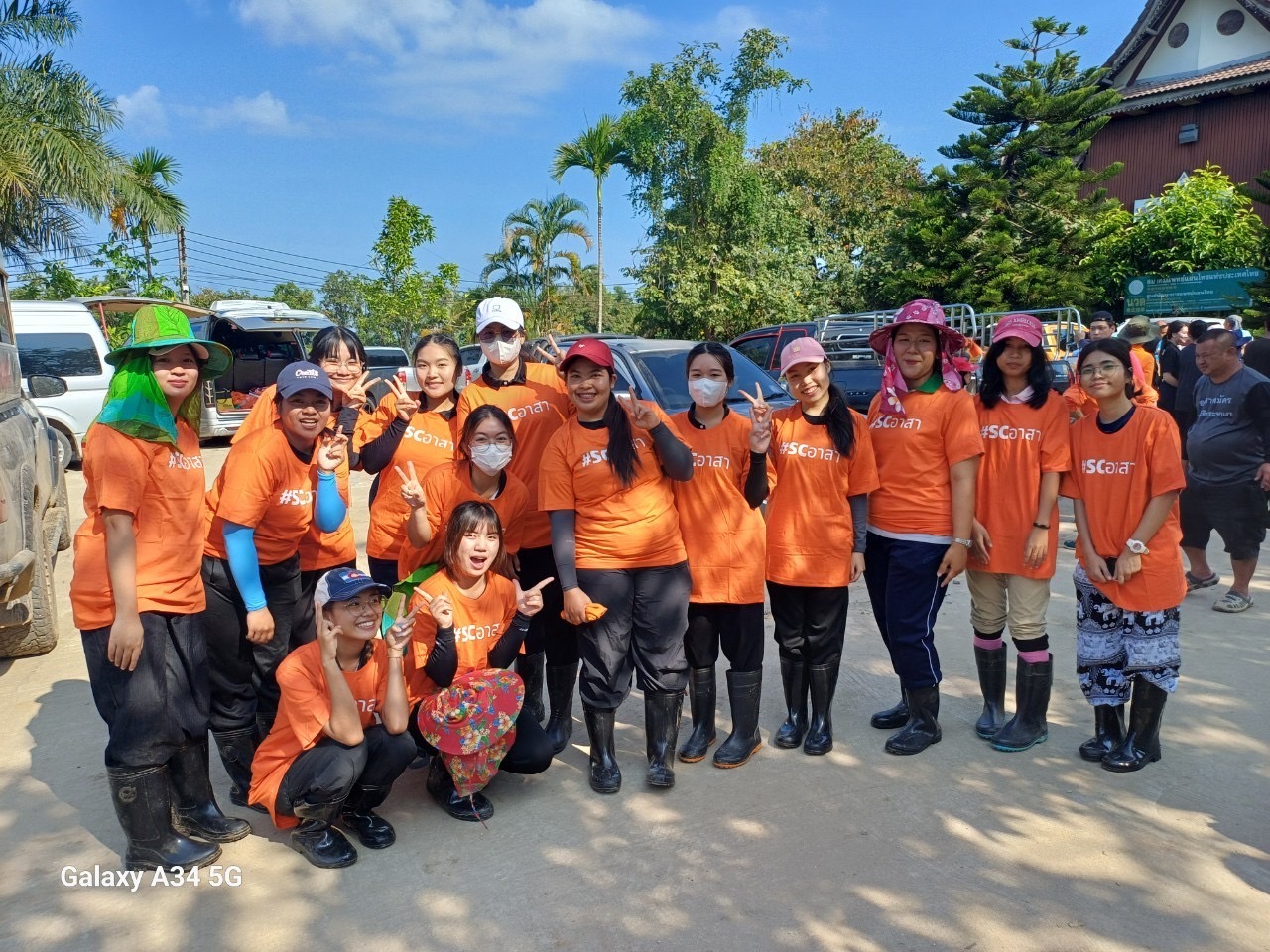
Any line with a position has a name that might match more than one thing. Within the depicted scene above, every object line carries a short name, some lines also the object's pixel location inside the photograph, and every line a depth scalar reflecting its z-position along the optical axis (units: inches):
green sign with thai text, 729.6
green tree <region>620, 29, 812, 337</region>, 845.2
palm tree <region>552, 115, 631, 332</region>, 896.9
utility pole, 1003.3
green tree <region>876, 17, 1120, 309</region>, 837.2
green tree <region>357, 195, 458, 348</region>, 831.1
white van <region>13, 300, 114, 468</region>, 469.4
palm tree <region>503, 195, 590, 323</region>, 1098.7
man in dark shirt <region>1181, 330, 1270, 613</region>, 215.3
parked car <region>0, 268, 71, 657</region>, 177.8
